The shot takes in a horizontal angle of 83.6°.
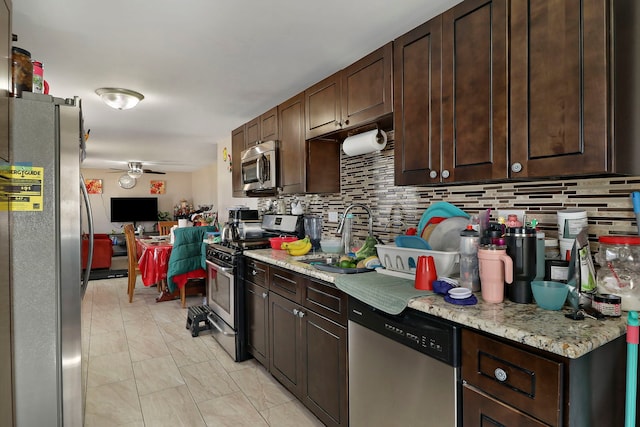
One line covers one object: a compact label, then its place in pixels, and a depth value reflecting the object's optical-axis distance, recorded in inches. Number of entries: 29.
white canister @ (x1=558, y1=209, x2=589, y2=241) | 56.3
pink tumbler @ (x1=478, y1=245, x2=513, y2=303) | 50.3
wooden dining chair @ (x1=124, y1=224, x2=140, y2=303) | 187.0
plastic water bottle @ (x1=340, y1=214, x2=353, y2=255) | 98.8
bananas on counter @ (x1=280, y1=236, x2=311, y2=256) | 100.0
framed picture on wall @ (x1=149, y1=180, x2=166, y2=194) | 410.6
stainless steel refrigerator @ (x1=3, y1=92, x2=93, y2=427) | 58.3
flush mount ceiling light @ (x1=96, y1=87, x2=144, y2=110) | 120.4
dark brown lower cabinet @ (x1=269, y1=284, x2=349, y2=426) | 70.7
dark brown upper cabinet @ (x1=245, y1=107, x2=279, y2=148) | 131.7
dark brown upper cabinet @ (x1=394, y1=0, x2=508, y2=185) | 58.7
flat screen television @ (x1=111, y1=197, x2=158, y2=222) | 385.1
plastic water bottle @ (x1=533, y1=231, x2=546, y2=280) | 51.8
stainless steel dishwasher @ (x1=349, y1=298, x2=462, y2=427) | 47.6
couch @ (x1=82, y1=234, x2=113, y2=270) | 257.1
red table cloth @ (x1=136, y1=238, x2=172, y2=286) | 176.7
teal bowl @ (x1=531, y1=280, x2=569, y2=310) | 46.4
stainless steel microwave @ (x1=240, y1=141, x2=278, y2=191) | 129.2
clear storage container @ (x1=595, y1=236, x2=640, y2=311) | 46.1
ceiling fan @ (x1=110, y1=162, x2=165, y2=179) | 311.1
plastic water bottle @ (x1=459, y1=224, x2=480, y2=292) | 56.2
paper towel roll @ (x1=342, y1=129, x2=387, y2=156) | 92.0
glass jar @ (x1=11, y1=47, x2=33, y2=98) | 59.4
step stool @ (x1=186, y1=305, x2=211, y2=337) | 134.1
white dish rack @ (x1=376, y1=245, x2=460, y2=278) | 61.2
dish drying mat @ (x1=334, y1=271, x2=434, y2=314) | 54.6
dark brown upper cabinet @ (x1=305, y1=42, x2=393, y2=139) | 81.4
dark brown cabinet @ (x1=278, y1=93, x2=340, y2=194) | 113.9
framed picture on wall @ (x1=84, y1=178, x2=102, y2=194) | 373.9
